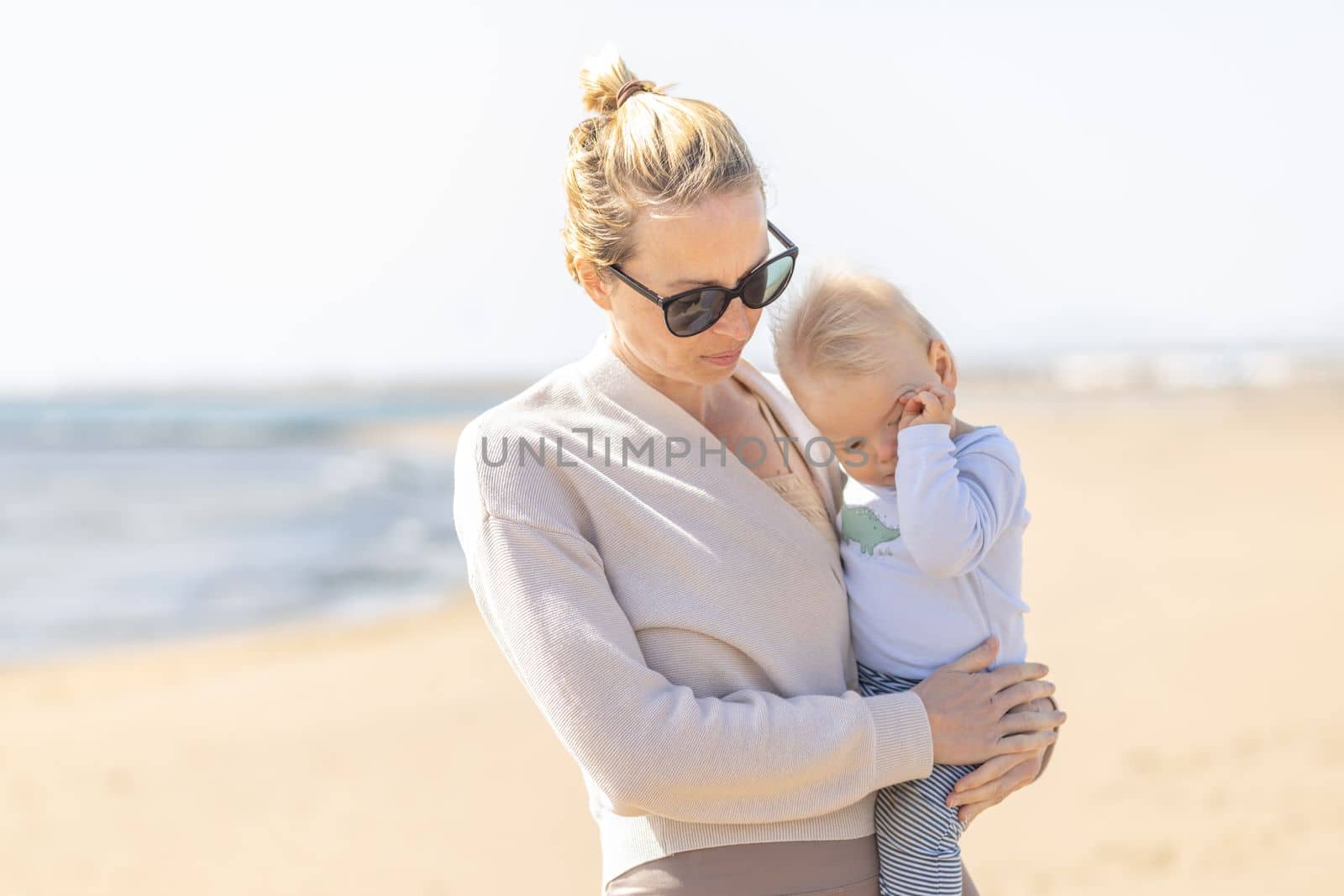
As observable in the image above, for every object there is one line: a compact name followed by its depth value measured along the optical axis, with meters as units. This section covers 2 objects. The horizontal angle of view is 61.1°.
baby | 1.91
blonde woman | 1.68
